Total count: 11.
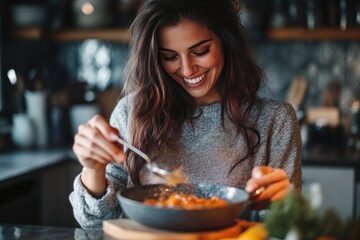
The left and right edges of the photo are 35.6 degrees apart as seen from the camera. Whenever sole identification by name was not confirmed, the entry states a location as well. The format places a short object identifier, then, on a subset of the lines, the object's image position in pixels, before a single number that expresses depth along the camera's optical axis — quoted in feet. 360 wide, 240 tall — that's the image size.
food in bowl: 4.21
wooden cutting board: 4.05
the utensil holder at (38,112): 11.43
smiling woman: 5.71
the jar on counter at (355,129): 10.80
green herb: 3.67
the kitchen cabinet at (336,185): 9.93
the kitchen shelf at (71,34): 11.82
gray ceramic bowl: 4.00
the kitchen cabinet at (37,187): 9.02
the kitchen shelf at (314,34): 11.11
